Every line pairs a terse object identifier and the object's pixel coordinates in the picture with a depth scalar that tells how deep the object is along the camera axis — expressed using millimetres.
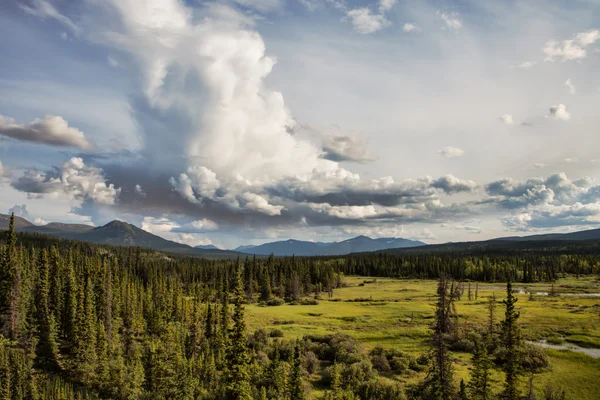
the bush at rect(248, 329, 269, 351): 63347
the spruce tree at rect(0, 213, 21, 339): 73688
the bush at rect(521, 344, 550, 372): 51859
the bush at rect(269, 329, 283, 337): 71812
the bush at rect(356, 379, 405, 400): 42531
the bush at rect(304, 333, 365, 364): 56156
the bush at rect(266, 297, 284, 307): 125438
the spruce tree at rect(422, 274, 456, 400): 34656
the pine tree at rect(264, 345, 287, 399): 43281
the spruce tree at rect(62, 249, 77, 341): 77750
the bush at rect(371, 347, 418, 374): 53344
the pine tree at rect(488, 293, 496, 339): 65688
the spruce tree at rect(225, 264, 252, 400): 39594
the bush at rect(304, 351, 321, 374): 54688
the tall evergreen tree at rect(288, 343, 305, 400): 36312
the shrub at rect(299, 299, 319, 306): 122825
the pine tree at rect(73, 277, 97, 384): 60603
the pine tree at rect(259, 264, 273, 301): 136000
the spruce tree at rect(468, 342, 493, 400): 37188
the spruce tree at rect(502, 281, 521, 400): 33000
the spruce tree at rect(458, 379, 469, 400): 34981
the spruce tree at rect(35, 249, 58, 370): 67612
